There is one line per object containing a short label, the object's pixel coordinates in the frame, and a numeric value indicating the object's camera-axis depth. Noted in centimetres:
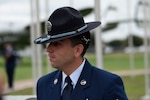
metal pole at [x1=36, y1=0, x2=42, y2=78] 694
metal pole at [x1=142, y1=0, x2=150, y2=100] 1140
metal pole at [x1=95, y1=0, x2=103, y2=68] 541
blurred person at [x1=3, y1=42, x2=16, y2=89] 1670
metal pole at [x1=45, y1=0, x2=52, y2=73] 1047
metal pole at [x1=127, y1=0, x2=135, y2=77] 1887
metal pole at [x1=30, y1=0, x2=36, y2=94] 766
